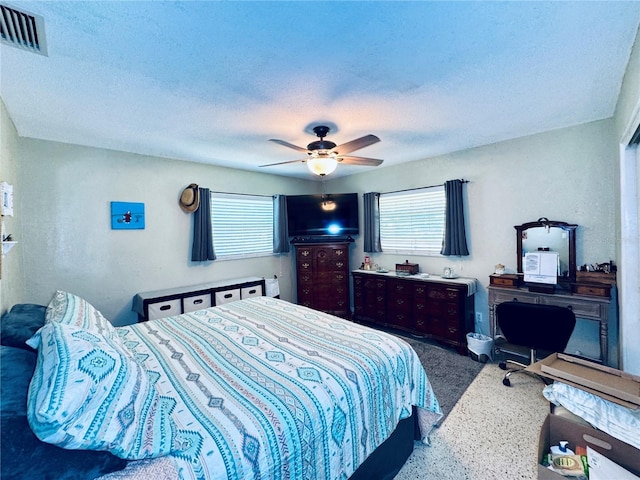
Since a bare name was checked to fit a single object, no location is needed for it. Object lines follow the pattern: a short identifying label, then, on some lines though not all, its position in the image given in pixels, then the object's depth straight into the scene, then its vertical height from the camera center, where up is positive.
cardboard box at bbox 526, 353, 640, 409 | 1.40 -0.85
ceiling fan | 2.36 +0.80
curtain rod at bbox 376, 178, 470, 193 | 3.49 +0.71
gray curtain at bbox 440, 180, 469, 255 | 3.49 +0.20
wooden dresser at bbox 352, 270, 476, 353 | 3.22 -0.90
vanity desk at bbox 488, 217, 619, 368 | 2.42 -0.53
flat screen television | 4.59 +0.39
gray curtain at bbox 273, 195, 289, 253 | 4.63 +0.27
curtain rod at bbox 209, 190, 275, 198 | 3.99 +0.72
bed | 0.86 -0.71
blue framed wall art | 3.14 +0.31
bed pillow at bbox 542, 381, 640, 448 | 1.33 -0.95
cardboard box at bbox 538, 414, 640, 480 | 1.30 -1.09
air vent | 1.23 +1.03
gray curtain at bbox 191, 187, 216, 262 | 3.72 +0.12
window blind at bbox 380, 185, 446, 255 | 3.82 +0.24
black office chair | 2.24 -0.79
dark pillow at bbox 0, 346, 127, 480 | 0.73 -0.59
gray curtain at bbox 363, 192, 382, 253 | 4.45 +0.30
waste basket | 2.95 -1.24
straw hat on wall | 3.63 +0.57
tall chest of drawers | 4.47 -0.68
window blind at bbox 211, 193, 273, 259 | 4.05 +0.24
